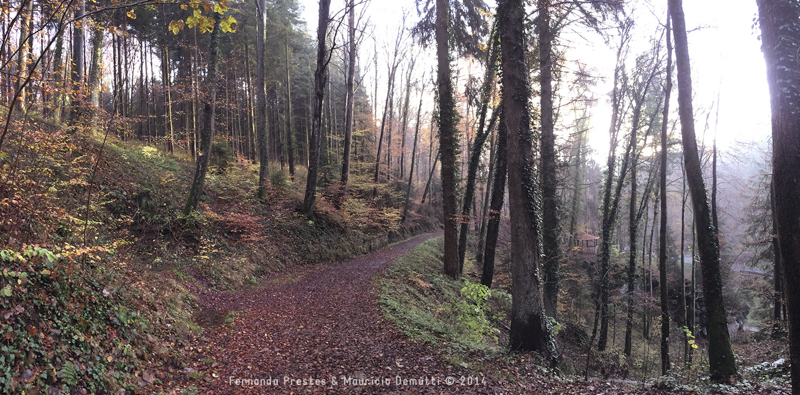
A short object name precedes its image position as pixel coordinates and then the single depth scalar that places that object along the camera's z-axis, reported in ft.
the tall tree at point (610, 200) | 46.60
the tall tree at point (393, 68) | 71.15
